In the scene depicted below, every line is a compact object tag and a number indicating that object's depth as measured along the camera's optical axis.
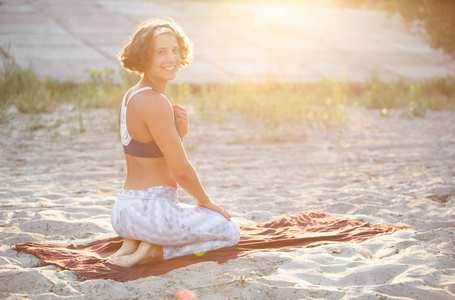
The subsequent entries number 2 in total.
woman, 2.93
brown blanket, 3.00
